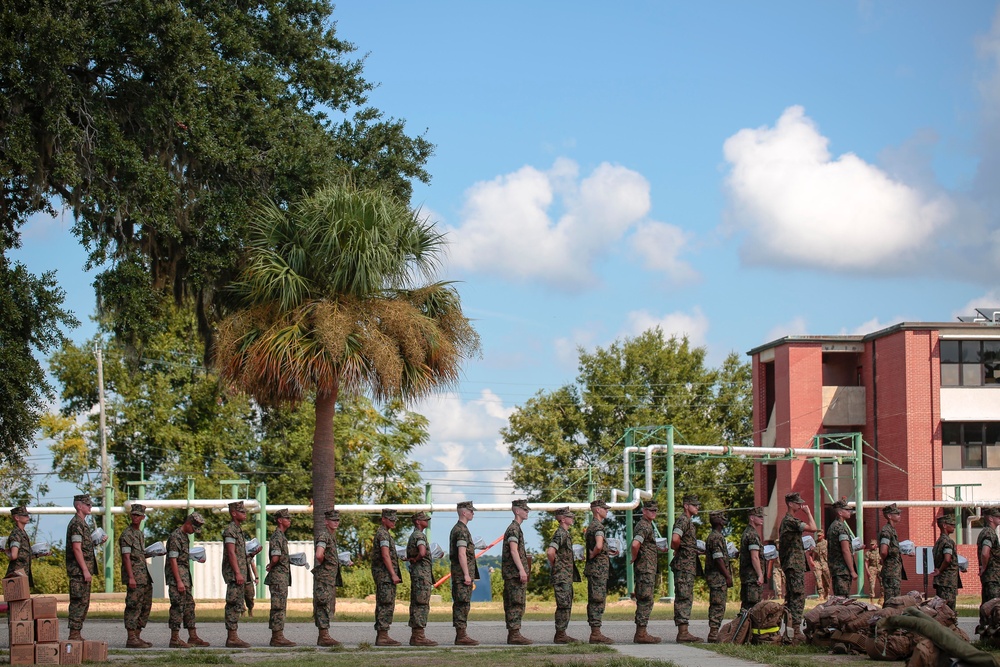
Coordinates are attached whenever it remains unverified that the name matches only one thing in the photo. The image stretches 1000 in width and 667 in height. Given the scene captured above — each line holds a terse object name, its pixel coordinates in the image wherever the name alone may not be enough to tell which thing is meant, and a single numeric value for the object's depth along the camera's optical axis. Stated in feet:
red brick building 139.64
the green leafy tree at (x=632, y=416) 191.42
